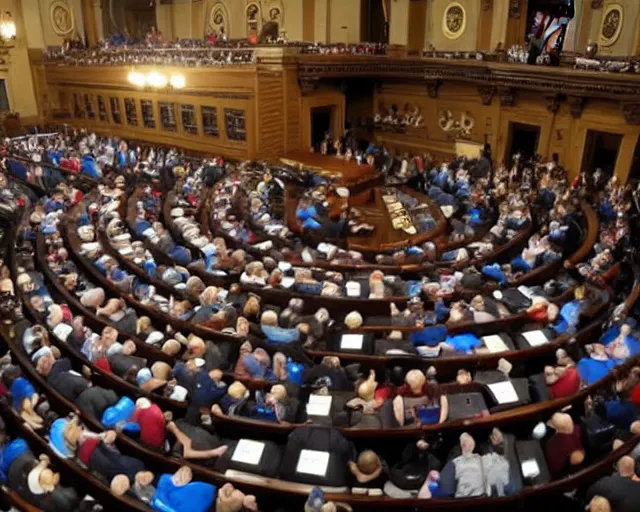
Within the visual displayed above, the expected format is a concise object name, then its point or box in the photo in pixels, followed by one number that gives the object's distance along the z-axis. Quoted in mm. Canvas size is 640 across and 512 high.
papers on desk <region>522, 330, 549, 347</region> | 6227
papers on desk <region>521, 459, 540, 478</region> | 4621
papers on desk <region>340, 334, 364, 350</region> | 6195
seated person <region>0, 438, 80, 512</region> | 4551
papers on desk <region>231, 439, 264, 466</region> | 4801
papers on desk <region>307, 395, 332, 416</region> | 5221
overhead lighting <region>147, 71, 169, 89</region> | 17000
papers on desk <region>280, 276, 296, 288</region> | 7641
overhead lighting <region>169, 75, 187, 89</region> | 16562
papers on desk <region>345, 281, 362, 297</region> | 7400
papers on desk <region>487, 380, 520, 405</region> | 5285
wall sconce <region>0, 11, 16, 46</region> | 20172
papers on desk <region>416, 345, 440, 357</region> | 6051
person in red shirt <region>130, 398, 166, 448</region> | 5055
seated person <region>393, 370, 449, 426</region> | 5086
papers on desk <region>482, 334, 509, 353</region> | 6094
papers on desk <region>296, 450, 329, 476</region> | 4555
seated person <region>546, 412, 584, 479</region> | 4688
